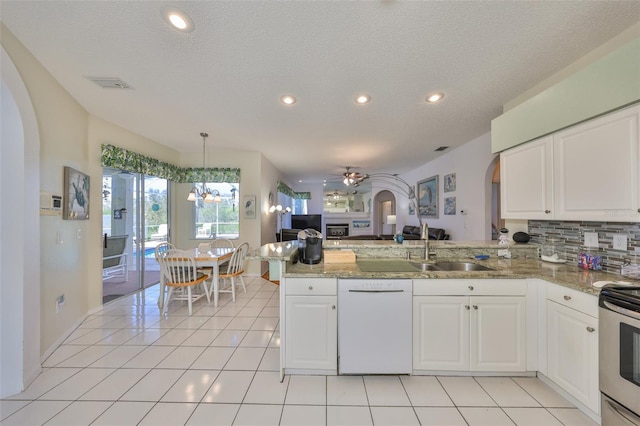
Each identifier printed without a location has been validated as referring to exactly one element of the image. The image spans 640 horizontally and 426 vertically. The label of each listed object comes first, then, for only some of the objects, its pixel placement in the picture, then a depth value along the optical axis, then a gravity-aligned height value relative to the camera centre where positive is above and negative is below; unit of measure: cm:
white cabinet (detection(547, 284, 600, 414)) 147 -90
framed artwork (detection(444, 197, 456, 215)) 476 +16
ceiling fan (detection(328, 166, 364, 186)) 593 +93
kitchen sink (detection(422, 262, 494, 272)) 230 -53
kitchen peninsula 183 -84
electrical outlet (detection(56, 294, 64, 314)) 246 -95
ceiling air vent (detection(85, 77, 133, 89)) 230 +134
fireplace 980 -66
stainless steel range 125 -80
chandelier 407 +37
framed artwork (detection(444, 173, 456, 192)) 479 +65
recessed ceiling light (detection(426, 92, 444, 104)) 257 +132
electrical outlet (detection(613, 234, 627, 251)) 177 -22
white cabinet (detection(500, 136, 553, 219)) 200 +31
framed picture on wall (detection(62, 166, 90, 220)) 255 +22
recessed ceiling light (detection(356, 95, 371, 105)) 261 +131
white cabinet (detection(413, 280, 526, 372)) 184 -89
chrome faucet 239 -27
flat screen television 855 -27
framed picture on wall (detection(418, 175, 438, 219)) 559 +42
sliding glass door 370 -22
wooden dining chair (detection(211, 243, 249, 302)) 368 -91
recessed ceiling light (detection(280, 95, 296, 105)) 263 +132
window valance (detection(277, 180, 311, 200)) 693 +77
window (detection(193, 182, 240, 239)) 519 -3
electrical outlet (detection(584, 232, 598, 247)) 195 -22
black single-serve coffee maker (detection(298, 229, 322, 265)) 216 -31
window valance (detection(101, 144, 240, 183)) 339 +85
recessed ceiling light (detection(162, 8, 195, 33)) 153 +132
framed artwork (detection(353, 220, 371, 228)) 980 -41
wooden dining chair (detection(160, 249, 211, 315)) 319 -81
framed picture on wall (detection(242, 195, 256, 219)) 511 +17
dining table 329 -69
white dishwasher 187 -91
